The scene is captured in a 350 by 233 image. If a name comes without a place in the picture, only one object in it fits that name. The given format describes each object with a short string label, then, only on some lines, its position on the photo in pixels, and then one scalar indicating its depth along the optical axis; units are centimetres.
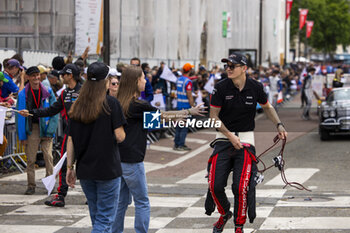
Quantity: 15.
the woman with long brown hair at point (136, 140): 702
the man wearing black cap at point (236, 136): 760
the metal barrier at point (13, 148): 1381
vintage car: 1908
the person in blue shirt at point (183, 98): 1739
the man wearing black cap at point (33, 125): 1105
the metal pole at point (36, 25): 2198
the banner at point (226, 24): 4698
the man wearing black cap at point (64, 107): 920
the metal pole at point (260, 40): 4707
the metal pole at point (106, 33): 1670
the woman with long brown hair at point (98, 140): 625
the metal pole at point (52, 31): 2255
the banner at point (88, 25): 2141
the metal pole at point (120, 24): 2813
